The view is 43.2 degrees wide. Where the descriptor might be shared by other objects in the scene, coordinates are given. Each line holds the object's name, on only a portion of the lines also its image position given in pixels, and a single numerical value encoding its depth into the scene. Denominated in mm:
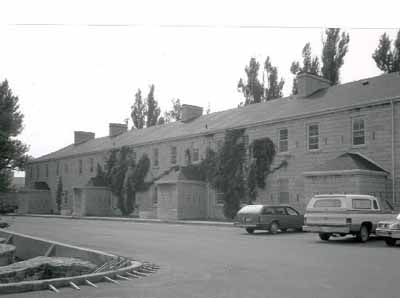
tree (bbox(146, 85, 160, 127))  70875
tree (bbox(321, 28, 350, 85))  47781
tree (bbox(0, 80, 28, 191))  39066
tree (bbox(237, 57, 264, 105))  57594
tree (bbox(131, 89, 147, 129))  71750
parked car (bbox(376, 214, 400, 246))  16891
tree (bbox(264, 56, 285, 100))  56891
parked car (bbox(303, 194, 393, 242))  18750
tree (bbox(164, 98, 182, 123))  78500
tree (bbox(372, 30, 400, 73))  44338
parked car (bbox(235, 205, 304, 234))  23578
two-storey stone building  27078
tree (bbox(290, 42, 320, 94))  49500
